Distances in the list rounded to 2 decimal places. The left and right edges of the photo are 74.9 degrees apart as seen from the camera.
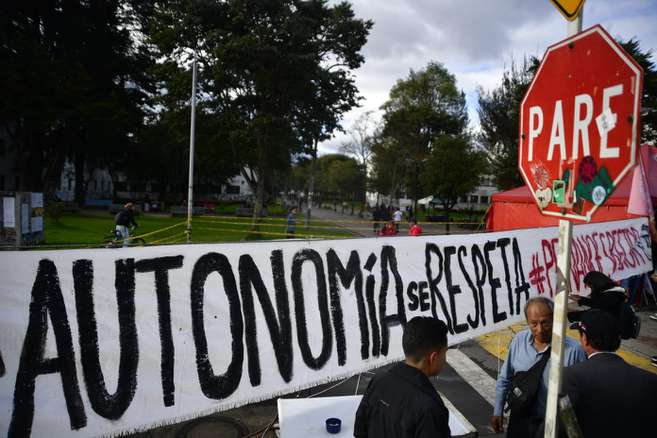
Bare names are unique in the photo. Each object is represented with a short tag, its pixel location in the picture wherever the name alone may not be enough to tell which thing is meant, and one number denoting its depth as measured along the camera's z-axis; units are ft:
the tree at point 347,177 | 260.81
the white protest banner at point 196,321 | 8.39
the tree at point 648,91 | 87.76
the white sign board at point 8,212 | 51.80
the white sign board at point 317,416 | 10.19
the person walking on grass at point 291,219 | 66.13
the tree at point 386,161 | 147.13
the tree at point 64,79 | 99.45
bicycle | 52.13
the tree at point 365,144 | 157.07
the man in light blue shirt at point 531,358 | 9.77
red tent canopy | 33.68
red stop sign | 6.06
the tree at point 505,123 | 105.09
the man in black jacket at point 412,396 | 6.85
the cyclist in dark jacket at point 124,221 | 50.70
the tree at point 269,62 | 72.84
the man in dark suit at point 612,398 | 7.60
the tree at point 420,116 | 142.82
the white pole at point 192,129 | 68.74
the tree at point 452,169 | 118.93
